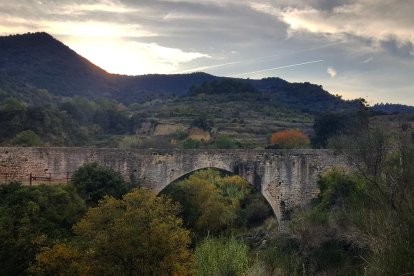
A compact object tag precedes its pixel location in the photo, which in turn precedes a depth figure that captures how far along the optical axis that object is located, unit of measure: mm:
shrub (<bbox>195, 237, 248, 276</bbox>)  15301
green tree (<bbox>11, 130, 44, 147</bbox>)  32412
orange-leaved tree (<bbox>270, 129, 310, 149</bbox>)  39219
